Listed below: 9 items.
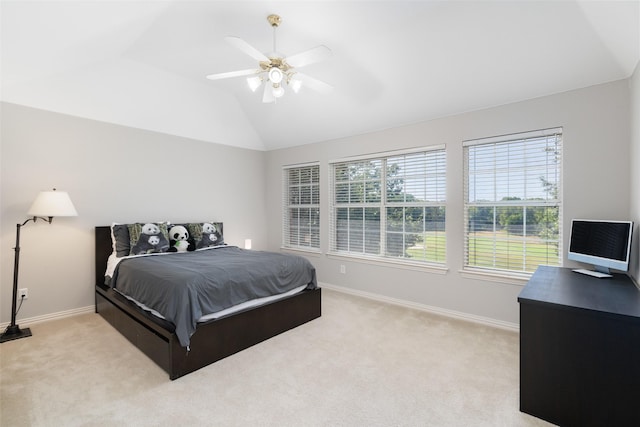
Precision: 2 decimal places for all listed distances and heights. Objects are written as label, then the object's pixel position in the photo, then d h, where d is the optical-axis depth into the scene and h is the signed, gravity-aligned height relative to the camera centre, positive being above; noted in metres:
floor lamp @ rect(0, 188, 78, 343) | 3.04 -0.02
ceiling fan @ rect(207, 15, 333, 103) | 2.30 +1.18
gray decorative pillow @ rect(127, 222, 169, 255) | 3.72 -0.36
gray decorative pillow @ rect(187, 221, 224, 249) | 4.36 -0.36
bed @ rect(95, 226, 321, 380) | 2.36 -1.08
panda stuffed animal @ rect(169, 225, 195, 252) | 4.11 -0.41
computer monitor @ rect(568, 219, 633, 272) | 2.26 -0.28
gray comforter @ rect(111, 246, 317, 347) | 2.40 -0.66
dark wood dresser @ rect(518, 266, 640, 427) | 1.61 -0.84
